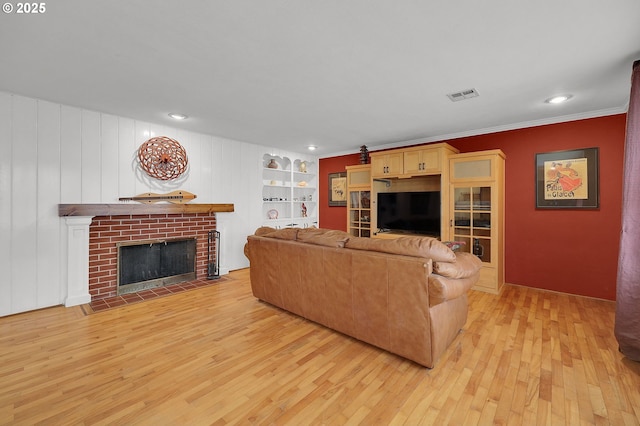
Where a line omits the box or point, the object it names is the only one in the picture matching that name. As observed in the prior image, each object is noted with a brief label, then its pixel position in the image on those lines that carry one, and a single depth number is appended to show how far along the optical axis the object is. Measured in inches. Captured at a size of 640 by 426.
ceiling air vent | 111.5
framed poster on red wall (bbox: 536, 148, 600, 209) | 137.3
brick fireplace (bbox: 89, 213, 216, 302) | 139.0
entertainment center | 150.1
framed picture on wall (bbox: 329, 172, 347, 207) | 239.6
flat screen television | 170.6
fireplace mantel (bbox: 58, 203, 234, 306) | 128.6
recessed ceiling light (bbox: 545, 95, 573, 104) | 116.6
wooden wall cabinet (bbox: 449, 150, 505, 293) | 148.4
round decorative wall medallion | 152.3
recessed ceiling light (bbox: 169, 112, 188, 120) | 140.0
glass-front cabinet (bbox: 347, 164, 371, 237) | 206.5
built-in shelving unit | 225.1
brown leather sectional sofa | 78.4
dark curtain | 82.0
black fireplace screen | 150.2
